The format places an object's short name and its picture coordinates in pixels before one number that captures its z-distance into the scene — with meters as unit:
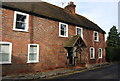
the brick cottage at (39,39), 9.99
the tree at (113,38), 34.78
